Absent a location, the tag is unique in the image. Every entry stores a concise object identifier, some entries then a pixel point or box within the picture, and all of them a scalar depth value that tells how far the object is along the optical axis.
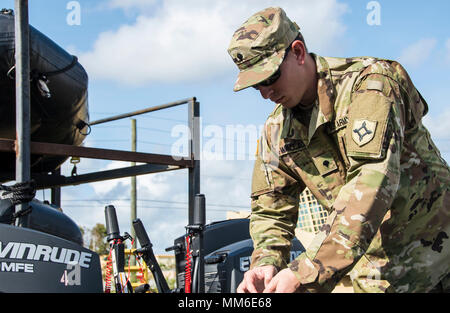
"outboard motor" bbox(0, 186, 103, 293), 2.80
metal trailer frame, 3.29
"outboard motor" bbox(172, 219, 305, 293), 3.55
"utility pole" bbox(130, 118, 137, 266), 16.38
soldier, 1.57
